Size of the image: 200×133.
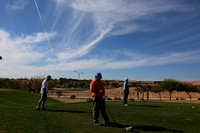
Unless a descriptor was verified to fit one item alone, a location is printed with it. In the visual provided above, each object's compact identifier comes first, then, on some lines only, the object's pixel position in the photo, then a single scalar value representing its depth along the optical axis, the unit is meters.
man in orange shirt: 6.63
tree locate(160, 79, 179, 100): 59.04
